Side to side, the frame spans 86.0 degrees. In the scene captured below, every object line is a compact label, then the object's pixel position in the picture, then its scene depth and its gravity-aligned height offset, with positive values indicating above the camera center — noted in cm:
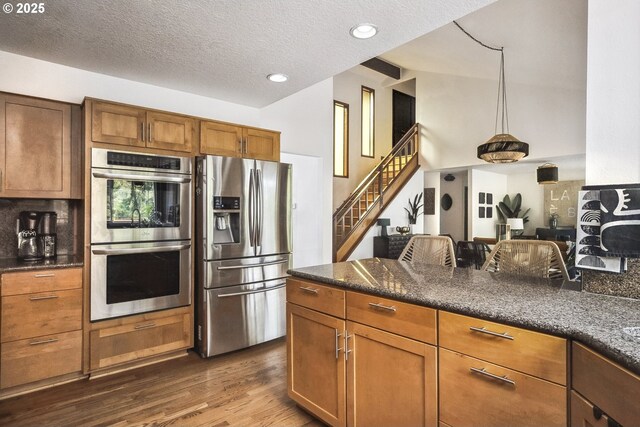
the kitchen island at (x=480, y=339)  110 -49
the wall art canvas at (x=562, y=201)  885 +31
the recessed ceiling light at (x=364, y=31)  218 +118
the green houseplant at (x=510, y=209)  927 +10
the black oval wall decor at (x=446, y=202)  939 +29
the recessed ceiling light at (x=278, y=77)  300 +120
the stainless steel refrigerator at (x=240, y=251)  310 -37
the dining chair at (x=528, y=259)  209 -30
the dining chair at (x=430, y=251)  263 -31
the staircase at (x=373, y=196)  658 +35
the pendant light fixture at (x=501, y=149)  503 +96
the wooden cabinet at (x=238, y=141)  328 +71
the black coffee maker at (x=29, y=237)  273 -21
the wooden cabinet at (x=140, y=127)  274 +72
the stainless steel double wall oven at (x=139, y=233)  269 -18
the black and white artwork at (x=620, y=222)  154 -4
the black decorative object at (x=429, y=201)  825 +27
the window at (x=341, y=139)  797 +170
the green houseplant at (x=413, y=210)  788 +5
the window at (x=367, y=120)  870 +237
